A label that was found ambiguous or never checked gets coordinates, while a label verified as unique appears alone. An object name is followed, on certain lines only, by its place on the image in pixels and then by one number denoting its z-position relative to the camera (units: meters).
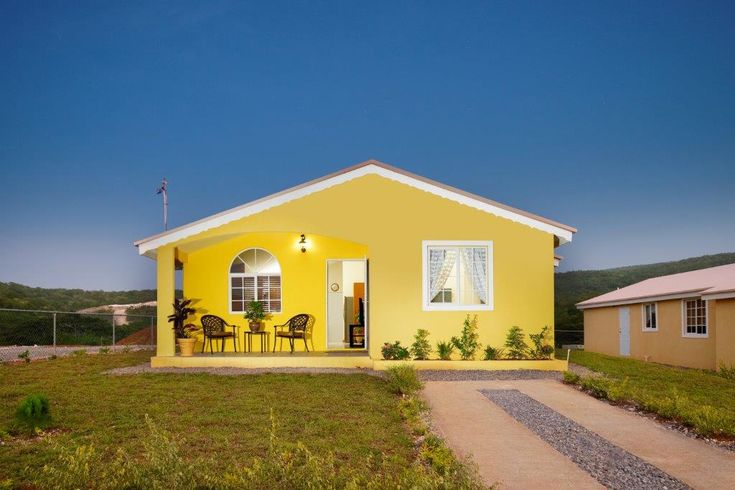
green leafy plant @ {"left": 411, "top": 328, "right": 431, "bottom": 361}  12.64
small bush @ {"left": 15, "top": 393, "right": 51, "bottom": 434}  6.94
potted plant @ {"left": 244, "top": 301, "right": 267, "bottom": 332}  14.20
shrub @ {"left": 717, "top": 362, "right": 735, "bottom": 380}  14.88
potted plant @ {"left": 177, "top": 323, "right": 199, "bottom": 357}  13.06
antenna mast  15.74
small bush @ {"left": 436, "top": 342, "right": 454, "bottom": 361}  12.61
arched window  14.82
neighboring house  17.12
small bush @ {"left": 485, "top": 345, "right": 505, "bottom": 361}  12.64
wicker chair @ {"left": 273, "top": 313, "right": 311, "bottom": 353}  13.97
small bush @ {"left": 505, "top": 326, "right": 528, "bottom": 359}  12.74
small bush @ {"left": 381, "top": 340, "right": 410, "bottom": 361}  12.55
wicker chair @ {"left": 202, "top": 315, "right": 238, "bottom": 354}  13.88
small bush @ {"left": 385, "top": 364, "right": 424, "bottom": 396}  9.38
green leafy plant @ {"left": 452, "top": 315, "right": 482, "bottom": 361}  12.65
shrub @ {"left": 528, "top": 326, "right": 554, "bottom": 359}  12.74
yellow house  12.80
